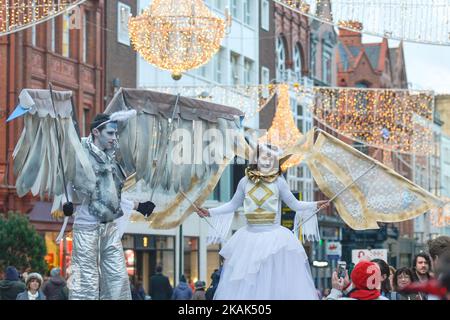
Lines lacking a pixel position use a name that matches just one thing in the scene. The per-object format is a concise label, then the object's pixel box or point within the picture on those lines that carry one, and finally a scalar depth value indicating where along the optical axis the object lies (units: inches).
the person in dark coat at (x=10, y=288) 668.1
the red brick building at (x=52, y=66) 1317.7
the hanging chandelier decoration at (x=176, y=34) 1046.4
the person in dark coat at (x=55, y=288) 729.0
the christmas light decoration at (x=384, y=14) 726.5
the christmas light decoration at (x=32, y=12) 738.2
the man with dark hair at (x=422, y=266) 516.1
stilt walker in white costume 470.3
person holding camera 374.3
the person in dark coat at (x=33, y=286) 682.2
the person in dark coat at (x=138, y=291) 1018.1
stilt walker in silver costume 468.8
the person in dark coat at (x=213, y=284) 663.1
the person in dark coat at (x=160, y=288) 1099.9
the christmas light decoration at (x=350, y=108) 1513.3
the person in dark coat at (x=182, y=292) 1042.3
